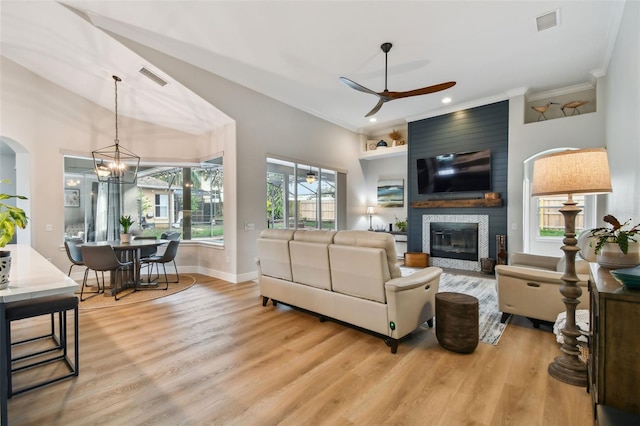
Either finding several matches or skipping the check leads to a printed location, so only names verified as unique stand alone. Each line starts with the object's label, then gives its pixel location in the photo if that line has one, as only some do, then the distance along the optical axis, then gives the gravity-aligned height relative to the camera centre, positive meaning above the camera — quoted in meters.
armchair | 2.97 -0.84
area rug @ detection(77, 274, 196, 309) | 4.11 -1.30
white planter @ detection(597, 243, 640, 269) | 1.88 -0.30
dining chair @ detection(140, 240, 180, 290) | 5.09 -0.79
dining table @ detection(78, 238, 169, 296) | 4.75 -0.74
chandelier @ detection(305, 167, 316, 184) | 7.10 +0.84
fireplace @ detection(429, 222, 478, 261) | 6.44 -0.67
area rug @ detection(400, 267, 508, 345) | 3.11 -1.30
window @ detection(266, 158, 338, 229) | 6.55 +0.39
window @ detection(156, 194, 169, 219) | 6.60 +0.14
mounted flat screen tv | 6.18 +0.88
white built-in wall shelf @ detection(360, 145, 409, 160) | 7.79 +1.65
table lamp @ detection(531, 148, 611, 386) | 2.11 +0.15
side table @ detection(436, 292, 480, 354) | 2.61 -1.02
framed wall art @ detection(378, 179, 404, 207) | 8.43 +0.55
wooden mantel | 5.99 +0.18
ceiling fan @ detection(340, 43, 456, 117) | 3.86 +1.67
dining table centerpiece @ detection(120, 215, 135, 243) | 4.86 -0.29
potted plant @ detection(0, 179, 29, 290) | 1.70 -0.14
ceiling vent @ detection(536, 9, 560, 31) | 3.54 +2.40
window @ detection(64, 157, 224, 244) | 5.90 +0.20
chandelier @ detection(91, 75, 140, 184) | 4.83 +0.99
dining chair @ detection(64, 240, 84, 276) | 4.53 -0.62
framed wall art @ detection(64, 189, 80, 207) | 5.46 +0.28
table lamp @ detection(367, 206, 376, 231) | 8.74 +0.01
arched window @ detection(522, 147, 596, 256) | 5.52 -0.20
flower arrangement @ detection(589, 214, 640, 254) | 1.73 -0.17
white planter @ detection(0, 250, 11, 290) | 1.69 -0.32
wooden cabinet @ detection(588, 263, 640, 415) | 1.32 -0.64
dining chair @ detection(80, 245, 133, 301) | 4.18 -0.67
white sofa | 2.71 -0.73
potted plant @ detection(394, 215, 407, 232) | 8.25 -0.39
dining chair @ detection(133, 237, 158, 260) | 5.24 -0.72
